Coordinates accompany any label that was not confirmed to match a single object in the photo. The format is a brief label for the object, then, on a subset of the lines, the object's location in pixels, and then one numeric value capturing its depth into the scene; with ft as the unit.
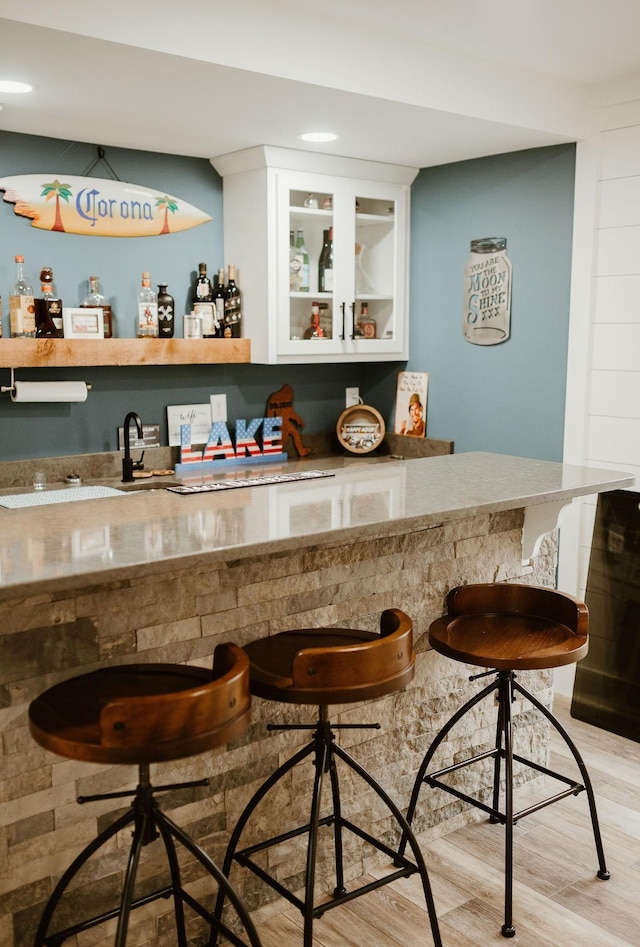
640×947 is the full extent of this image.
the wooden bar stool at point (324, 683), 6.19
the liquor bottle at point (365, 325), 14.66
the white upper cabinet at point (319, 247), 13.02
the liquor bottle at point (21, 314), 11.64
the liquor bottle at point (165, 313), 13.05
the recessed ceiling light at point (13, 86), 9.39
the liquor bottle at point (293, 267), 13.52
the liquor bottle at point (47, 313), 11.87
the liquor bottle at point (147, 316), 12.77
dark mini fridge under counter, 11.94
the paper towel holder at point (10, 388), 11.84
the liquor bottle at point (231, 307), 13.53
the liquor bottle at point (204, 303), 13.30
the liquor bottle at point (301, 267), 13.60
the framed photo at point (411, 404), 14.92
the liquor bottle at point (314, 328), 13.80
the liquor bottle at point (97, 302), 12.42
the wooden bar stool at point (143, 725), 5.27
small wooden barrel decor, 15.24
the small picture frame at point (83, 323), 11.97
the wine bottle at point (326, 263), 13.70
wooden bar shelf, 11.37
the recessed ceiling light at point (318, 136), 11.82
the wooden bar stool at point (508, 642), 7.57
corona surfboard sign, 11.93
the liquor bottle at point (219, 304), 13.58
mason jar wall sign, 13.30
